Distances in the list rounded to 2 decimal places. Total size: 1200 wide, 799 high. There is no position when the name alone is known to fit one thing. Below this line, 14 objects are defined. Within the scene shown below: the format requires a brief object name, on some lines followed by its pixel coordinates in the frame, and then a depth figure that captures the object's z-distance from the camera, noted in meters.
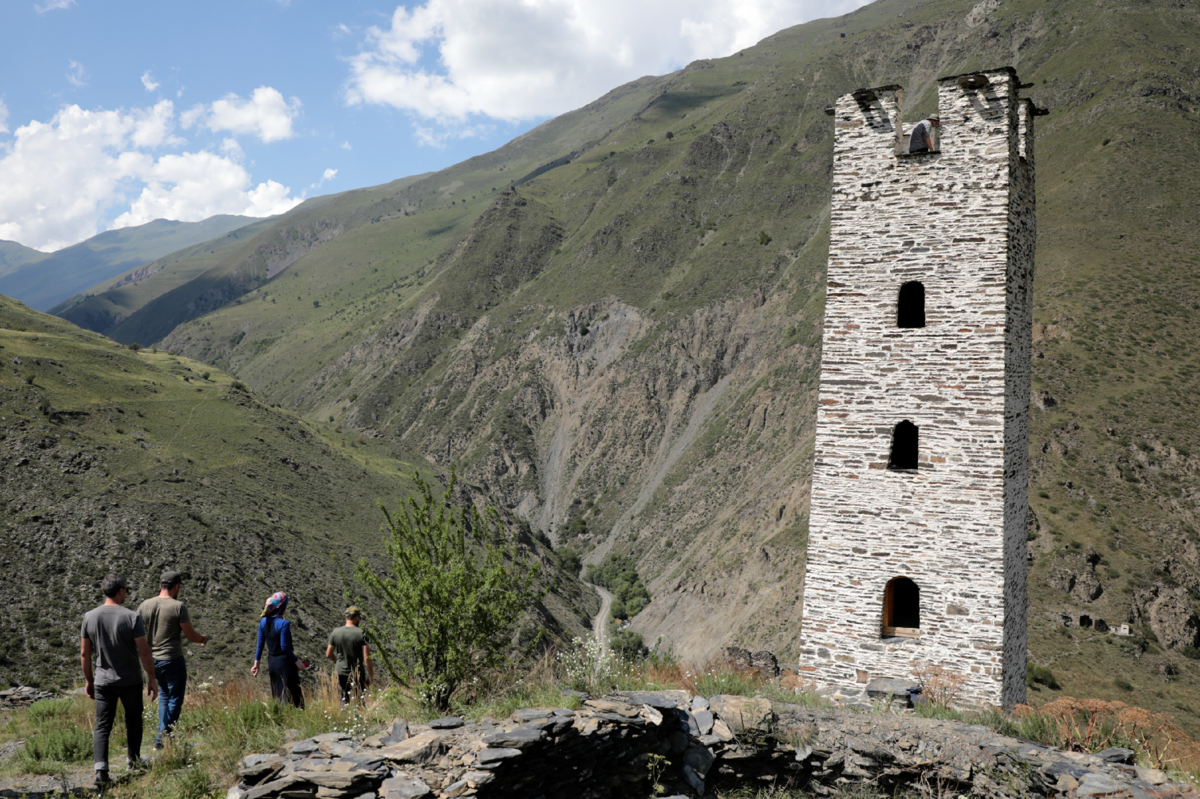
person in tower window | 11.34
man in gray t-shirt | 6.47
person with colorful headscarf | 8.10
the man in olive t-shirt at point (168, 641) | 7.15
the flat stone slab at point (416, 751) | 5.99
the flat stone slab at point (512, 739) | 6.06
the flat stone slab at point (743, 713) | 7.68
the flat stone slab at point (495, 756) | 5.90
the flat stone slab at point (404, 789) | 5.65
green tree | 7.36
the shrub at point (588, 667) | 7.79
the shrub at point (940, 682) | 9.84
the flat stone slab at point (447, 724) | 6.41
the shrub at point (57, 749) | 7.31
